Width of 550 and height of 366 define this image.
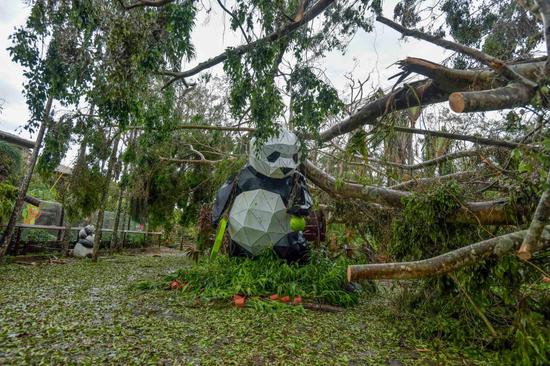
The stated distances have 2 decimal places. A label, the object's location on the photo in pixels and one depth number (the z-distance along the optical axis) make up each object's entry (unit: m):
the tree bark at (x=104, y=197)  7.24
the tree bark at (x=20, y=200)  5.88
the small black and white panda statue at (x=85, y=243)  7.90
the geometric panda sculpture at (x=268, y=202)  4.94
